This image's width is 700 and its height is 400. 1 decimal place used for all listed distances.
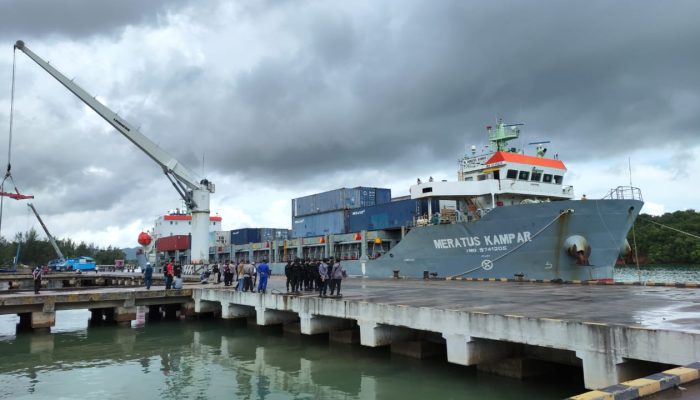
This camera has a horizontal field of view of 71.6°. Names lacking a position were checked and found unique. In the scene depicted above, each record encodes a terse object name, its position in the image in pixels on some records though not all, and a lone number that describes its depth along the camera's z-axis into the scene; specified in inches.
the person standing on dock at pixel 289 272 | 735.7
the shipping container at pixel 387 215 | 1270.9
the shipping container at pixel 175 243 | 2377.0
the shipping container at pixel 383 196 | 1621.8
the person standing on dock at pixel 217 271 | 1151.0
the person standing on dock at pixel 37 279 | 900.6
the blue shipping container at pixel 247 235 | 2046.0
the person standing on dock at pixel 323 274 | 642.8
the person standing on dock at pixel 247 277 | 796.6
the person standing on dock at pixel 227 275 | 993.2
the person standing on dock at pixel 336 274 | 639.8
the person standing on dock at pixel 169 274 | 946.5
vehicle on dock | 2896.2
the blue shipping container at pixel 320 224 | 1540.4
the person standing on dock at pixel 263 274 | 753.0
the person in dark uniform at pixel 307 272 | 761.6
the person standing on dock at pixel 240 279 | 809.4
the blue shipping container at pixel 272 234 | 2046.0
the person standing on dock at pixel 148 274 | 975.0
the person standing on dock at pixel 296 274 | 733.3
